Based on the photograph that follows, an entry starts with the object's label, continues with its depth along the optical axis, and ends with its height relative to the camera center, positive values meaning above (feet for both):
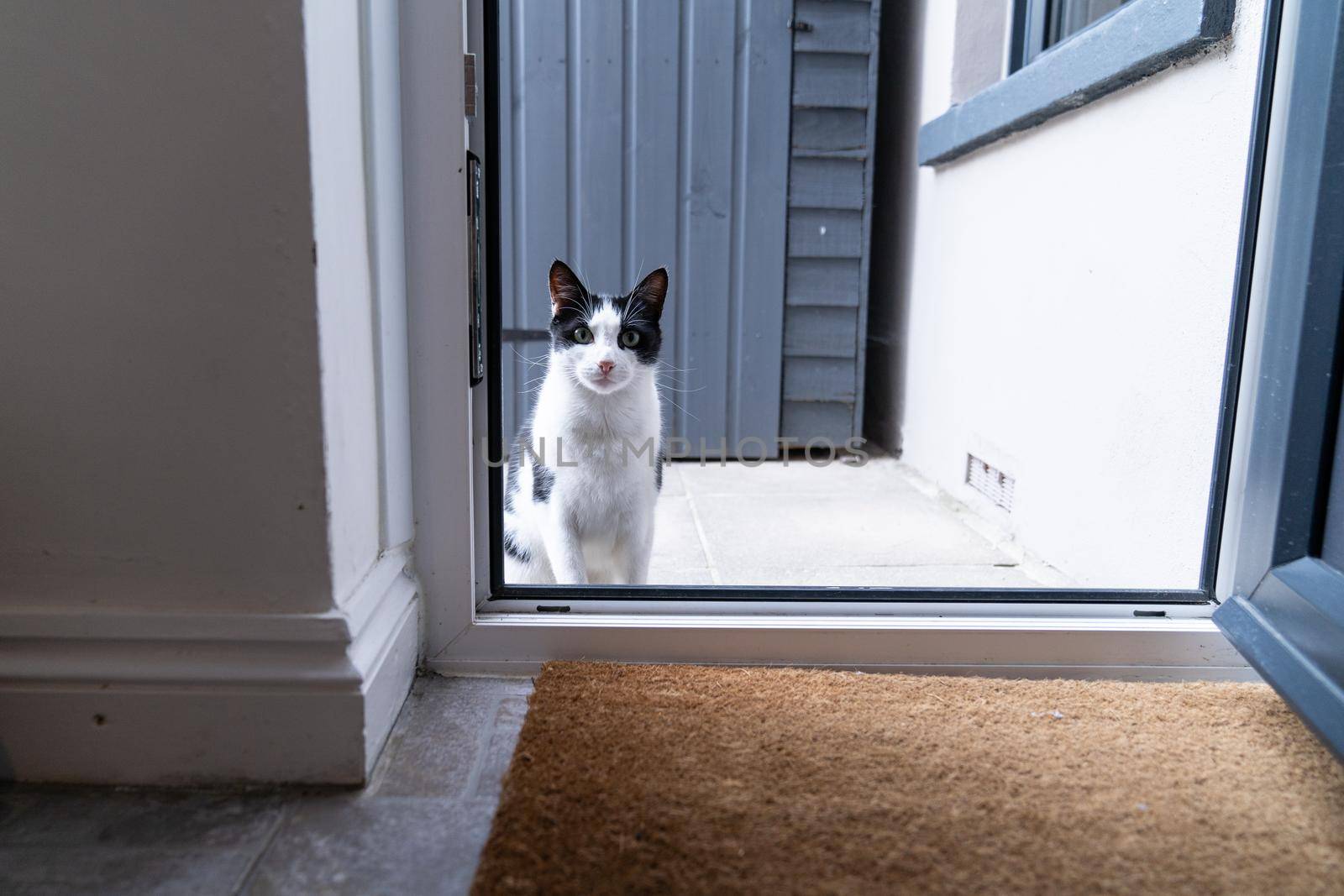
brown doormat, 2.22 -1.45
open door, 2.84 -0.30
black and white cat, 5.02 -0.84
